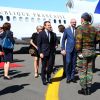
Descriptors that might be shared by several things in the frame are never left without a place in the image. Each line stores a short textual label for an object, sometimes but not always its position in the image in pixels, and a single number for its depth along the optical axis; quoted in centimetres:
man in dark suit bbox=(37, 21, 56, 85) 450
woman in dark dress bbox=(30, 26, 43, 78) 519
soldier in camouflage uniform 377
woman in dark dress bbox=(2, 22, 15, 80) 497
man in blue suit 462
